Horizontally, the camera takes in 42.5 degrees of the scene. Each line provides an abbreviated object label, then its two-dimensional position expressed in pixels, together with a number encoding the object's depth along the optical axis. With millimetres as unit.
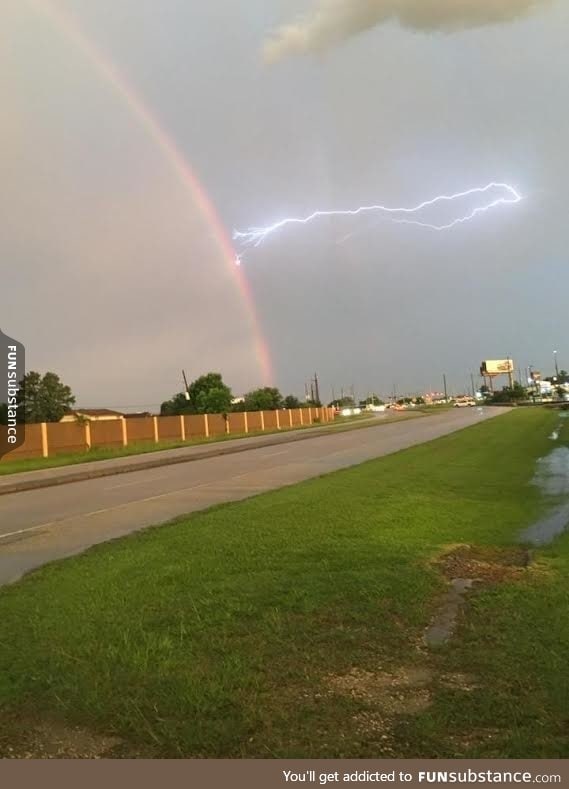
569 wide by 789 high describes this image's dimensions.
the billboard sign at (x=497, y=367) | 177250
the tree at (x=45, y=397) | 59812
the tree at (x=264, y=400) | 97312
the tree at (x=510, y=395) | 145512
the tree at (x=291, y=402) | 107825
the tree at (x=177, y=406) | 83288
